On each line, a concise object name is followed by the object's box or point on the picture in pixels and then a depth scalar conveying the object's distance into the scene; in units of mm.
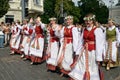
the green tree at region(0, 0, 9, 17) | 10277
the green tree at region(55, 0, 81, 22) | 22157
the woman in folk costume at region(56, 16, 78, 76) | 3262
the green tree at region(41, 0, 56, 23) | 23047
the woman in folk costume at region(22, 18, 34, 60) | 4461
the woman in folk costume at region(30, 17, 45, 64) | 4052
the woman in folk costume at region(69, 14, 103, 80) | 2726
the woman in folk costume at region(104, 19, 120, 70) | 4114
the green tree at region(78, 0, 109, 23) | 30612
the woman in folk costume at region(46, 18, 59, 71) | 3659
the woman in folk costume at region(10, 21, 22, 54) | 5240
